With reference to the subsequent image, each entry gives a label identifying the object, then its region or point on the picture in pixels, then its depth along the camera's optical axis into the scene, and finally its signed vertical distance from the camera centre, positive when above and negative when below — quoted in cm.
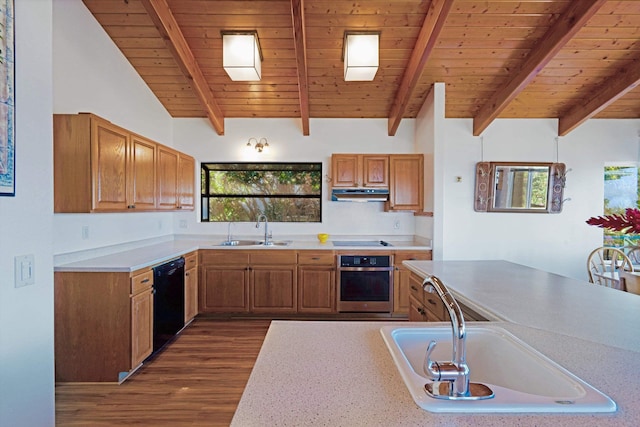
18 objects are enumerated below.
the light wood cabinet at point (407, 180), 396 +37
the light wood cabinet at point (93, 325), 233 -89
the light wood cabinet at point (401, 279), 368 -83
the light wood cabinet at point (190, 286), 336 -88
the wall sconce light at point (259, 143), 432 +89
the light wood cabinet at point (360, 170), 397 +49
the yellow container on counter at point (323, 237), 410 -38
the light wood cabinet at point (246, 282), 368 -88
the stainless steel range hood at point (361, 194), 397 +18
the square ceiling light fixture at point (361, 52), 283 +142
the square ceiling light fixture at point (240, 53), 287 +143
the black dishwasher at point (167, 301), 273 -89
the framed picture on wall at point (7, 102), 127 +43
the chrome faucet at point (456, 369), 84 -44
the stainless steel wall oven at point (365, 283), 367 -87
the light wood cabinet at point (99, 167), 225 +31
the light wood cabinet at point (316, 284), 369 -89
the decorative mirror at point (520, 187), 416 +31
